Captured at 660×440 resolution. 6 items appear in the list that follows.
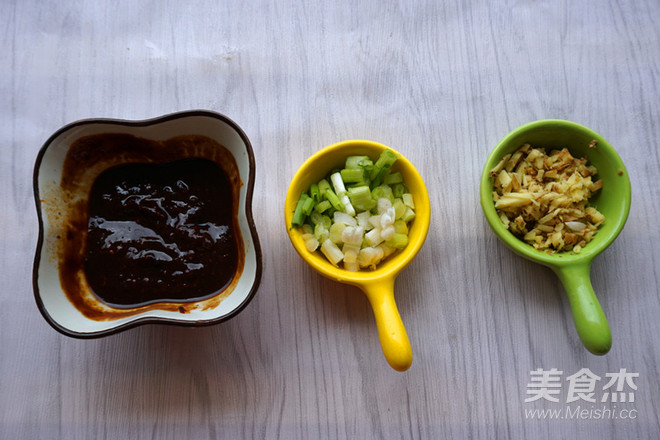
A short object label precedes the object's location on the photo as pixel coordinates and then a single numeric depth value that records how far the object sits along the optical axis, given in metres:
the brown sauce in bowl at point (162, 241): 0.30
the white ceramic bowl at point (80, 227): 0.28
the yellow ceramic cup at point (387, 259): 0.29
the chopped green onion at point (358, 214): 0.31
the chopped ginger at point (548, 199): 0.31
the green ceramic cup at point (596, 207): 0.30
